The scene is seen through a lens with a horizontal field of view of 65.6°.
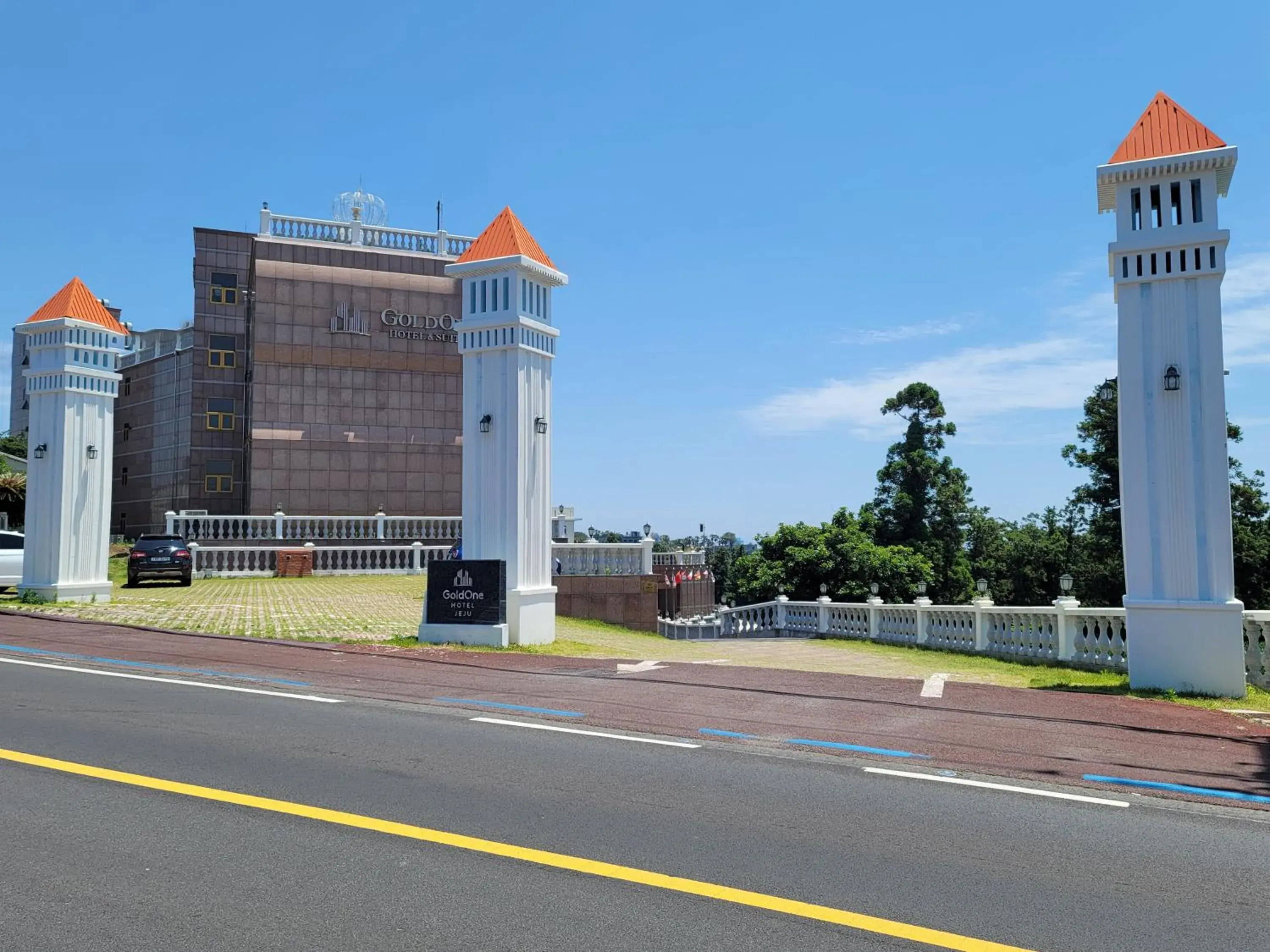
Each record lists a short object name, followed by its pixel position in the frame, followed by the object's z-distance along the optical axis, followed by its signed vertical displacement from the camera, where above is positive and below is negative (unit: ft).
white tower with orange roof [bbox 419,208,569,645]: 49.06 +6.06
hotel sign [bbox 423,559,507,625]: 48.03 -2.31
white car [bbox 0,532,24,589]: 69.41 -1.32
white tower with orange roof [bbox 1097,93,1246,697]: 37.60 +5.08
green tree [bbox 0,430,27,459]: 187.83 +19.04
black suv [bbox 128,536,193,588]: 78.74 -1.13
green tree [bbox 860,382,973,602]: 127.13 +6.04
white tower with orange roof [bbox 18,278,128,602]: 63.93 +6.11
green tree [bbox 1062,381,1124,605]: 123.24 +5.99
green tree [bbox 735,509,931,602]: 93.86 -2.20
